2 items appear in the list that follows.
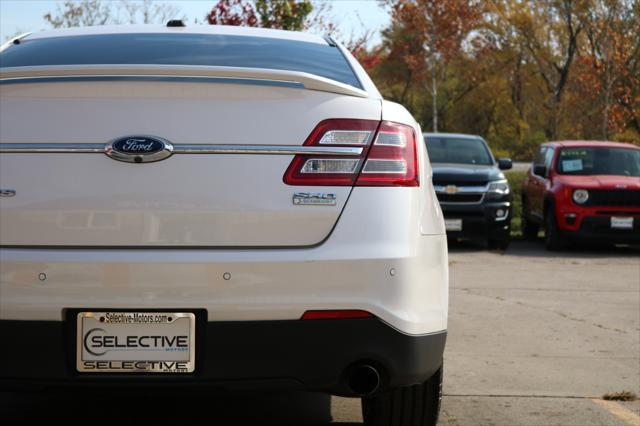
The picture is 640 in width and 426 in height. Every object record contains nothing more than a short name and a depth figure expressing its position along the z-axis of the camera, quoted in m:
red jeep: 21.25
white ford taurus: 5.03
